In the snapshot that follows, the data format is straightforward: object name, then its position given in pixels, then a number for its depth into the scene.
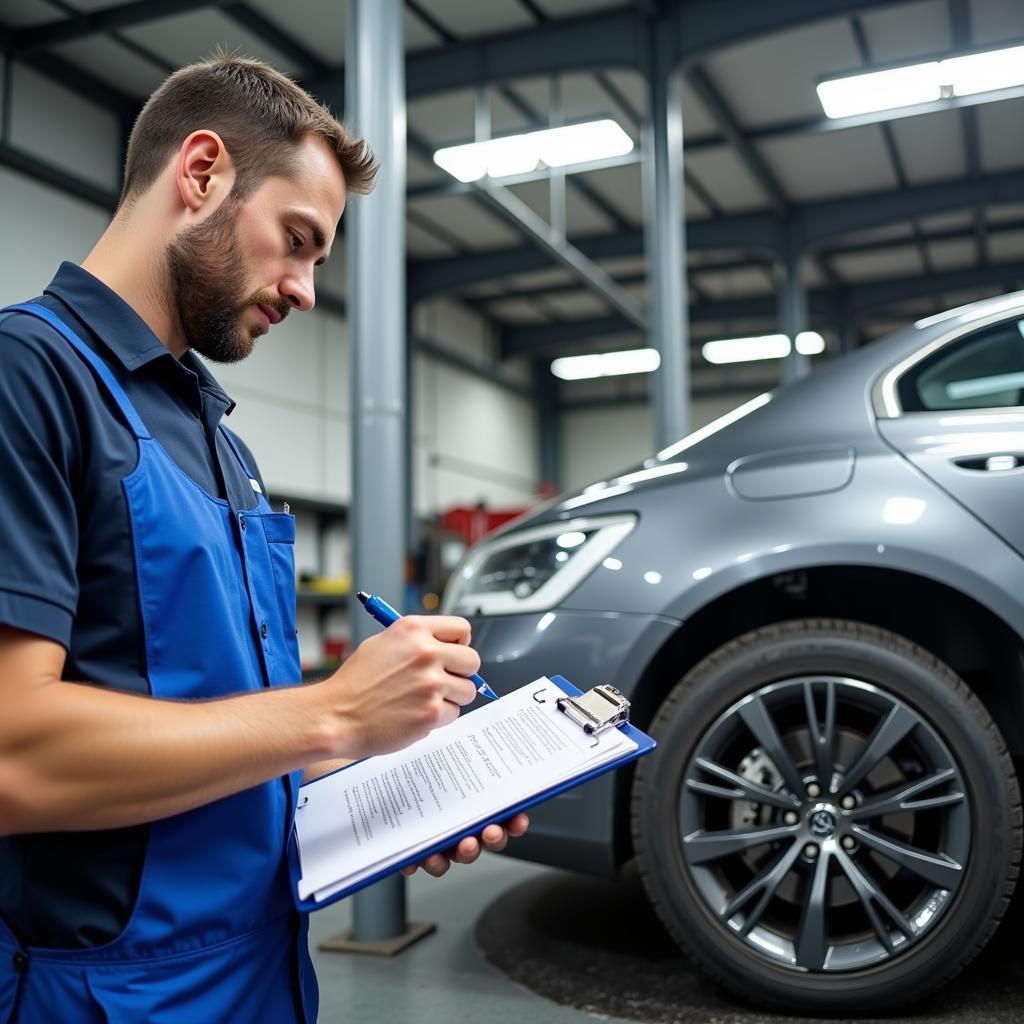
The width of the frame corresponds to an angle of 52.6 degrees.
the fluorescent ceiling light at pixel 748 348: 15.08
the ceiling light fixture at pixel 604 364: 15.63
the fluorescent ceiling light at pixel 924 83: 6.08
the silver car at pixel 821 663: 1.97
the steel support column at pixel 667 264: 6.58
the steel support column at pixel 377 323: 2.76
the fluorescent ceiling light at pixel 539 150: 7.41
